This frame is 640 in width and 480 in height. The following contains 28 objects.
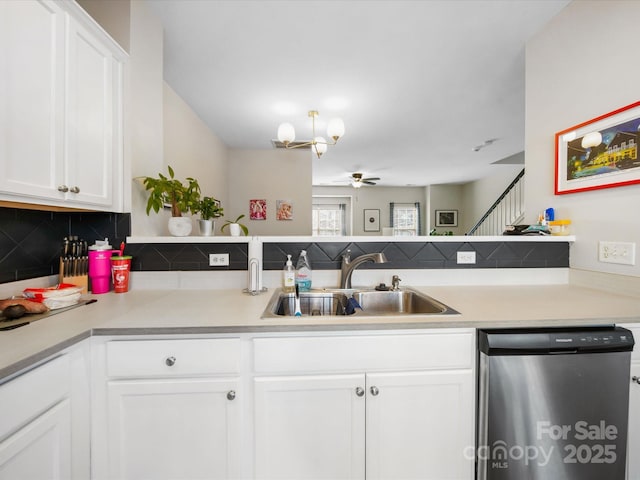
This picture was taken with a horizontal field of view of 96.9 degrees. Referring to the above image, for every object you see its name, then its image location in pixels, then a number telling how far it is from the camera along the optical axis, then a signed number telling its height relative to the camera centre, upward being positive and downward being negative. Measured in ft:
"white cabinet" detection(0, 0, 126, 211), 3.22 +1.71
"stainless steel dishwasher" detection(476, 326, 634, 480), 3.34 -1.99
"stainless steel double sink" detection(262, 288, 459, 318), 4.85 -1.17
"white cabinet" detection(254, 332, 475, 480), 3.35 -2.07
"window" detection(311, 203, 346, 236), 27.17 +1.69
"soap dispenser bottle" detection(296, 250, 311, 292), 5.23 -0.70
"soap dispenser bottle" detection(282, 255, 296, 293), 5.13 -0.79
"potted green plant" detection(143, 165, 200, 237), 5.13 +0.68
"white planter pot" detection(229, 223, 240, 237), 5.52 +0.10
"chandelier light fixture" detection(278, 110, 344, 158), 9.09 +3.42
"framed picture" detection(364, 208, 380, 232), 27.07 +1.58
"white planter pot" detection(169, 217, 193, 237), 5.41 +0.18
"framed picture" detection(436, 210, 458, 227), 26.37 +1.65
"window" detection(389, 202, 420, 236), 27.27 +1.80
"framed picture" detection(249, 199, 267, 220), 14.85 +1.43
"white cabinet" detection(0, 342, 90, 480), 2.37 -1.75
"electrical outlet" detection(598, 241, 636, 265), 4.55 -0.28
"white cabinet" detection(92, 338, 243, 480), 3.23 -2.01
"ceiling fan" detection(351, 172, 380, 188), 19.17 +3.94
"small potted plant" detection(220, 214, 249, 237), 5.52 +0.11
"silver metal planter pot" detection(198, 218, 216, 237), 5.51 +0.16
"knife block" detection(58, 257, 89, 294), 4.65 -0.74
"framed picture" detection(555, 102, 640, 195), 4.44 +1.46
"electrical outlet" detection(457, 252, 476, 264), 5.62 -0.42
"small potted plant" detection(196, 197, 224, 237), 5.51 +0.43
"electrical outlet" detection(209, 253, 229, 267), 5.34 -0.46
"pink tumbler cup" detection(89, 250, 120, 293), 4.78 -0.58
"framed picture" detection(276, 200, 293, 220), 14.92 +1.34
